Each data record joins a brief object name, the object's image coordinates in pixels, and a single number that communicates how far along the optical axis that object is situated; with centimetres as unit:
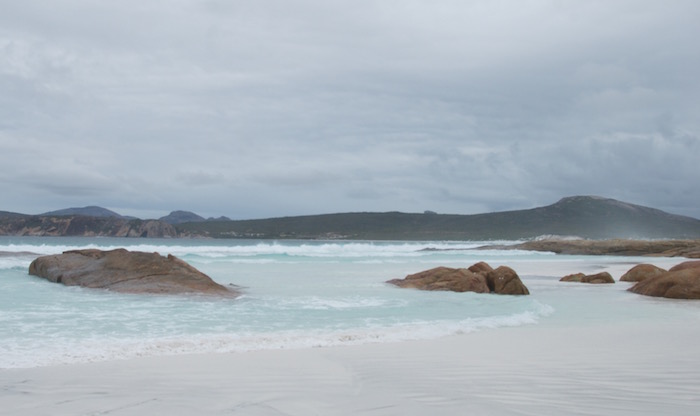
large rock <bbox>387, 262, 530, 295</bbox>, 1752
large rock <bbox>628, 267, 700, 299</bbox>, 1560
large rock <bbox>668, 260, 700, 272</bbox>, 1698
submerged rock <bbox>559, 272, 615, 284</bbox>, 2147
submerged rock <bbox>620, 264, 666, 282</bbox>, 2136
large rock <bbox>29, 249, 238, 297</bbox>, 1564
